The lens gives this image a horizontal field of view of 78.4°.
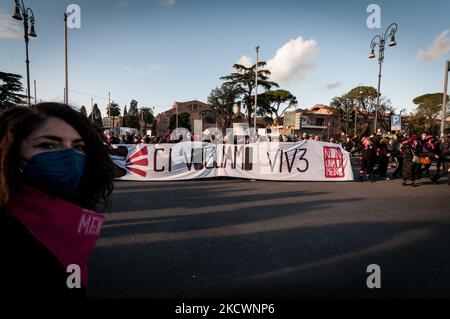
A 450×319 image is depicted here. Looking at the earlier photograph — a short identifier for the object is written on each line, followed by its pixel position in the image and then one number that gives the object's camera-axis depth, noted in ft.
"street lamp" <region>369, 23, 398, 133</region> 47.70
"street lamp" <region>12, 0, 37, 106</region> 36.86
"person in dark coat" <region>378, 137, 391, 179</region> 39.78
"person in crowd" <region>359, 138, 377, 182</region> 35.22
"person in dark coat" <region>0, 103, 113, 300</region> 3.04
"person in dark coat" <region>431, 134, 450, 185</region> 35.40
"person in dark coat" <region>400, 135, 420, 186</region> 32.08
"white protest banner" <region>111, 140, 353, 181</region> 33.99
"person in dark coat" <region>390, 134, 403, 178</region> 40.49
